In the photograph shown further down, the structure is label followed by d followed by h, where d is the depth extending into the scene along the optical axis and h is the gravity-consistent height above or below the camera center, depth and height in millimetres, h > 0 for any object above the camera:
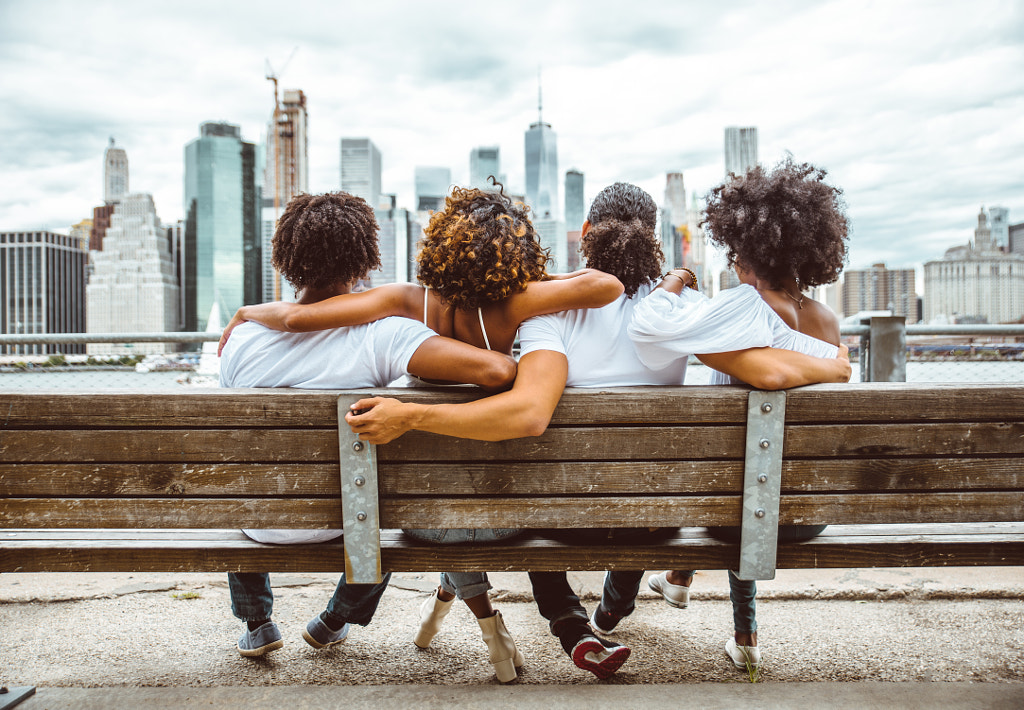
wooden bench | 1681 -335
